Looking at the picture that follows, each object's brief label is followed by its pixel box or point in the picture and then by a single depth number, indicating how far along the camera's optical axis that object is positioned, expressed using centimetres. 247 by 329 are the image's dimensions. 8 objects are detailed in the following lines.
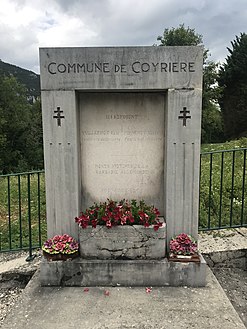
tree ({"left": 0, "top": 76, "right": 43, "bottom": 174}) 2898
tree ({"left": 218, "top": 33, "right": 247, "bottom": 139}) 3084
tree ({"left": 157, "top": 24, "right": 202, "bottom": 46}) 2881
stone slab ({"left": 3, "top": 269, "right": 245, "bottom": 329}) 243
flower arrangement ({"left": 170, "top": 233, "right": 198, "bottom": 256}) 305
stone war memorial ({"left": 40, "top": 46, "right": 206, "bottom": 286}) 296
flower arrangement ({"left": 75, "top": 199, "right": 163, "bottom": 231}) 302
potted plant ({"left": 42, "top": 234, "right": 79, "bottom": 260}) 304
